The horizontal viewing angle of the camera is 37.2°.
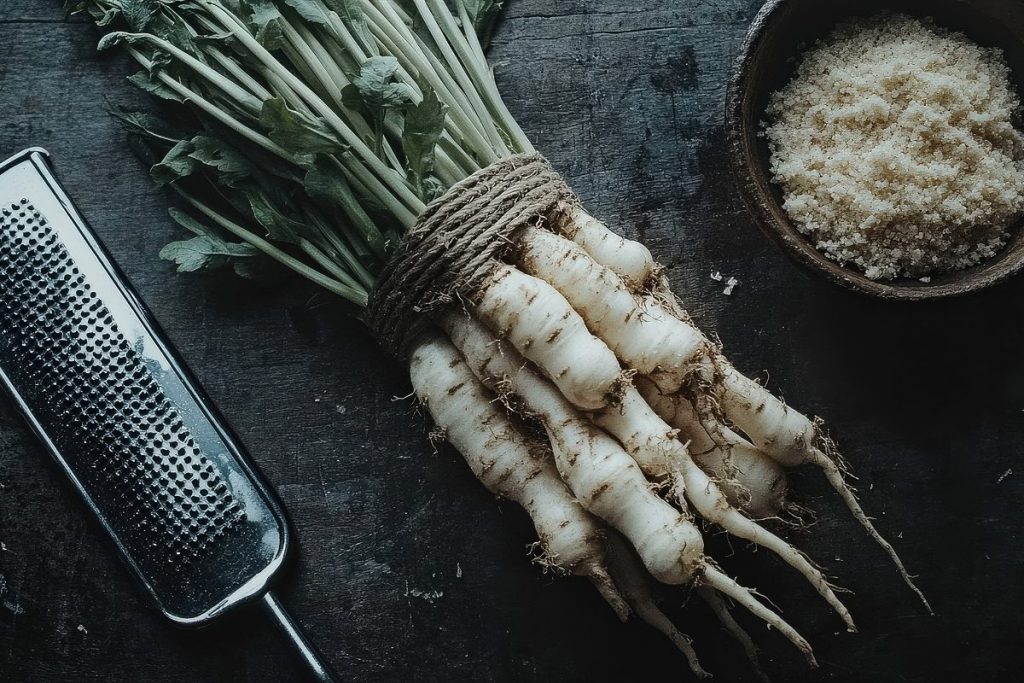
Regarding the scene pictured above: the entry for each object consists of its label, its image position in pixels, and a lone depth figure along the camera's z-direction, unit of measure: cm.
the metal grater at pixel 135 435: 61
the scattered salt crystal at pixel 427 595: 63
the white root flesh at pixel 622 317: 58
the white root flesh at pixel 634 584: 60
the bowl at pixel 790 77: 58
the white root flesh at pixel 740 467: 59
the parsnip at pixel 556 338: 57
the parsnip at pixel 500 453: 58
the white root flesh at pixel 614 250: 59
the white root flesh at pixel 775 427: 59
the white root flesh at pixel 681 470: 57
